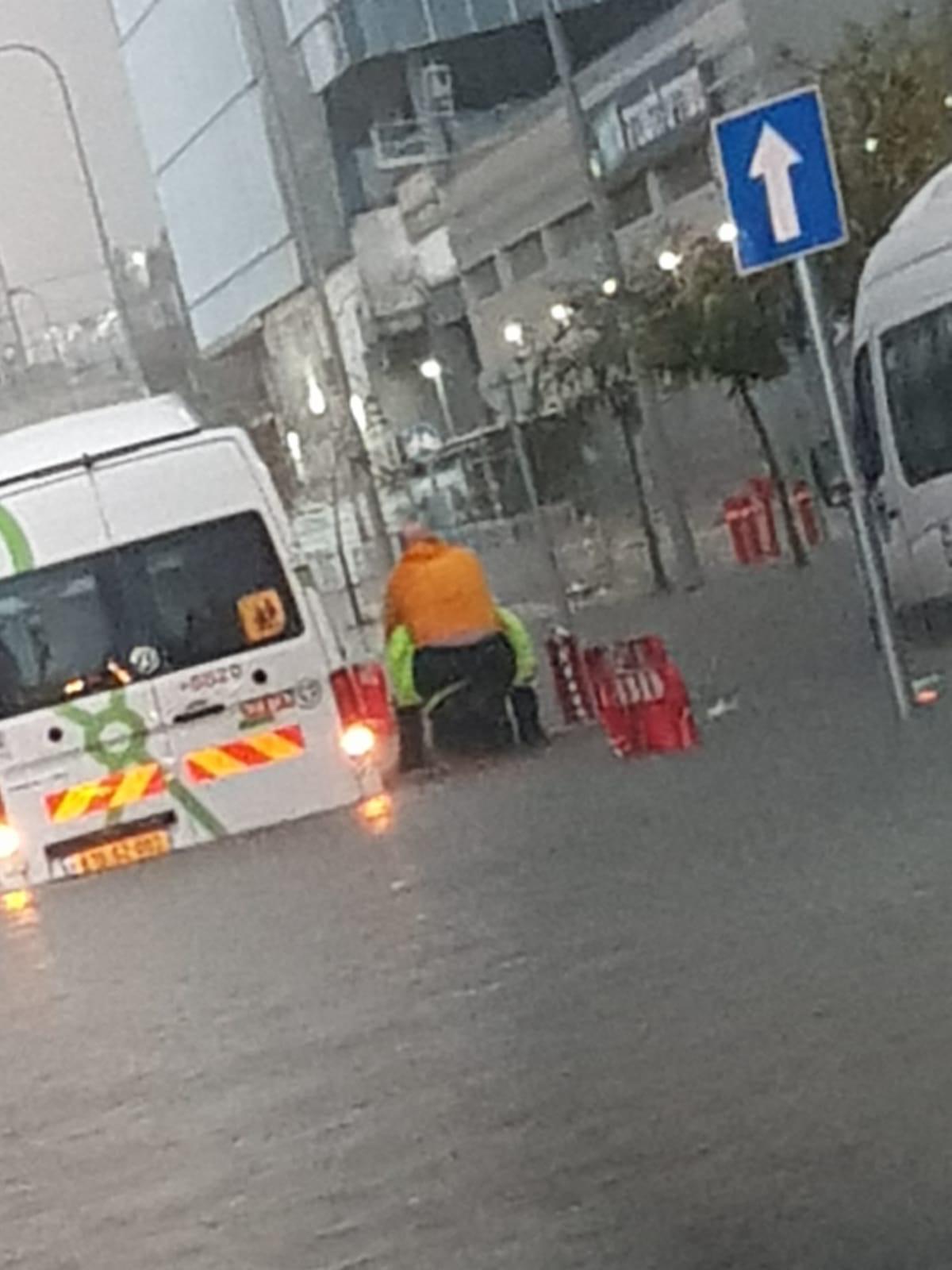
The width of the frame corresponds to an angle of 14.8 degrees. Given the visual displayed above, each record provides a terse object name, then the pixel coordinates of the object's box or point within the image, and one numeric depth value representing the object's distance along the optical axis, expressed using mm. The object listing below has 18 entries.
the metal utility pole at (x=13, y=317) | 46844
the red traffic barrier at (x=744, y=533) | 44969
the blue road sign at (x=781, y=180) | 15906
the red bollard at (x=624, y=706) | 20219
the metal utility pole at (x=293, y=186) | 58906
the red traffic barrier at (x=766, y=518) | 45062
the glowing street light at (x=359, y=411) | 56969
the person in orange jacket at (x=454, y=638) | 22797
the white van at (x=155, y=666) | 20266
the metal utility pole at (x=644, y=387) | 45219
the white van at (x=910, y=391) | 23812
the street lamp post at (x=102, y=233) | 46719
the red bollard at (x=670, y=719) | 19875
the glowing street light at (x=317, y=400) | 57094
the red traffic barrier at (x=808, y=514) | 43938
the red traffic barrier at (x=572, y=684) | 25219
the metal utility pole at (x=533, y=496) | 39250
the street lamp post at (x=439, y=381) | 57625
